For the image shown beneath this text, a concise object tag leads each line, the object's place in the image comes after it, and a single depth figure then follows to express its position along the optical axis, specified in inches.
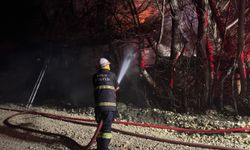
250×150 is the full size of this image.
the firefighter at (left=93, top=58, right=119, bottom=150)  232.4
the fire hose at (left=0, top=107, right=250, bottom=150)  244.8
